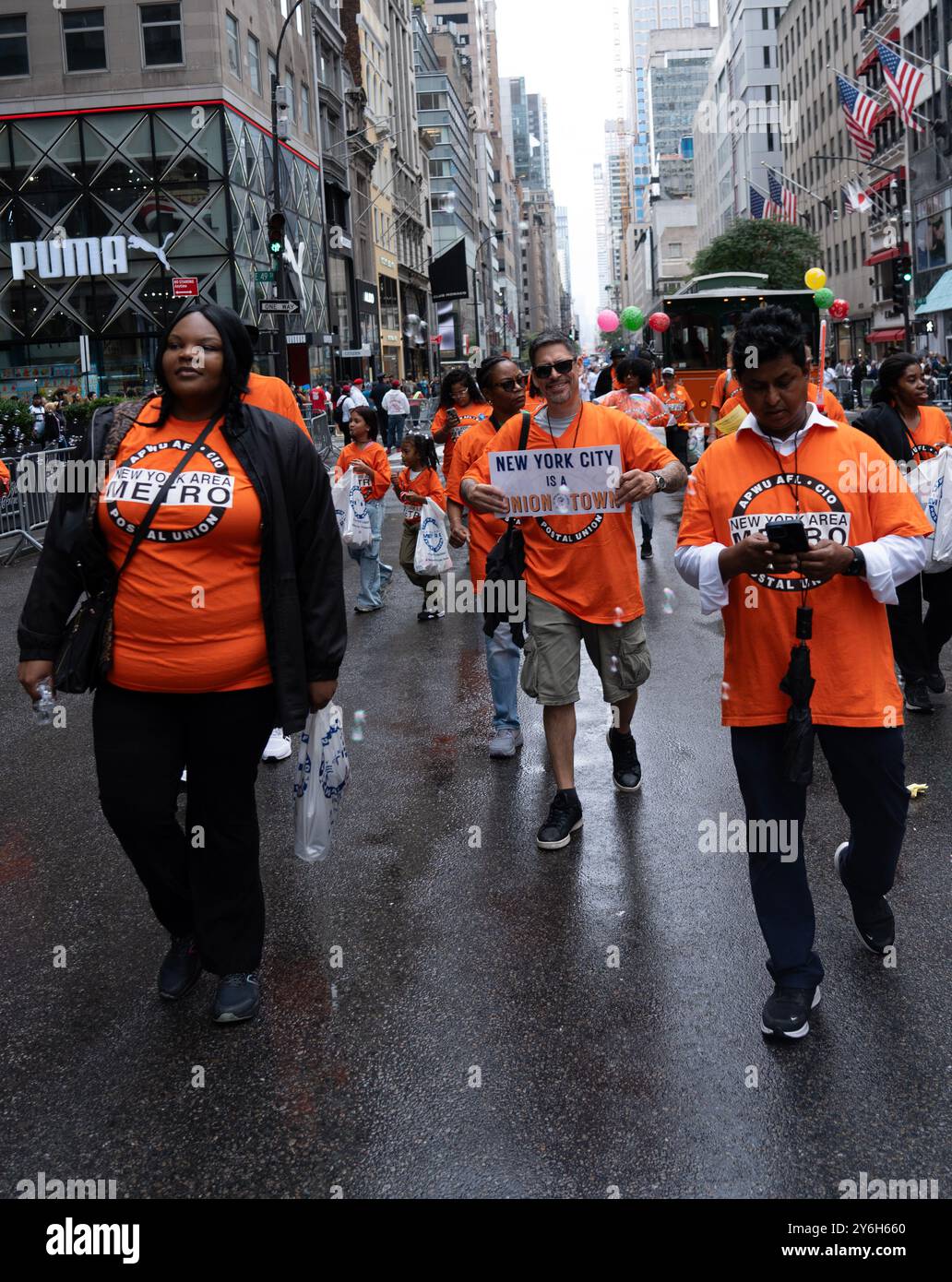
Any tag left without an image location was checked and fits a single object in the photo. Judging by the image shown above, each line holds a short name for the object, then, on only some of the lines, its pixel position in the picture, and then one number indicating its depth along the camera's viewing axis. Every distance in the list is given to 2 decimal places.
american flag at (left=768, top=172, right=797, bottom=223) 46.06
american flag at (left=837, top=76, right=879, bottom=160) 36.91
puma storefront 36.88
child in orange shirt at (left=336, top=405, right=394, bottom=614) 11.17
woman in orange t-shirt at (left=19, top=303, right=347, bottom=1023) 3.69
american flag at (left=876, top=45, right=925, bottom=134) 34.56
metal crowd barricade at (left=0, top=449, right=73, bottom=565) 16.95
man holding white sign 5.43
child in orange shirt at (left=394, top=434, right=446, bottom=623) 10.50
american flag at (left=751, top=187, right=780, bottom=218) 49.56
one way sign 24.65
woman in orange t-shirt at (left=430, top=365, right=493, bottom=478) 9.07
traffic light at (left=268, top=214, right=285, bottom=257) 25.34
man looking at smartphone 3.54
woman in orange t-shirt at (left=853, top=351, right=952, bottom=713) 6.91
